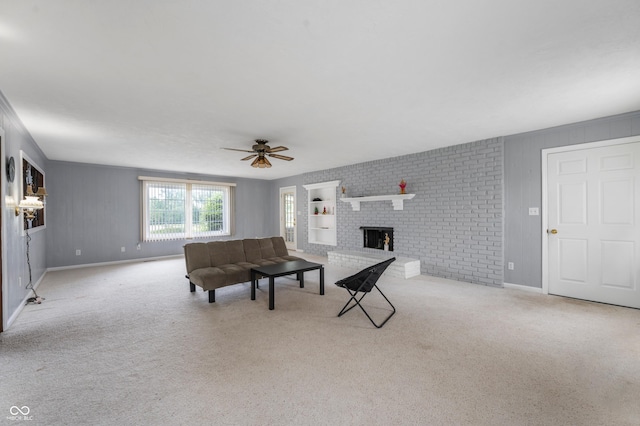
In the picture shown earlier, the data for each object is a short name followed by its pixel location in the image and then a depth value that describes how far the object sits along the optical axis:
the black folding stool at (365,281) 3.20
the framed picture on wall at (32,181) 3.97
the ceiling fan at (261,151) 4.51
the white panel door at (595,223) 3.58
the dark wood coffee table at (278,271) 3.65
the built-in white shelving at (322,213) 7.73
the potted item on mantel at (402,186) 5.79
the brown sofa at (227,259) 3.91
